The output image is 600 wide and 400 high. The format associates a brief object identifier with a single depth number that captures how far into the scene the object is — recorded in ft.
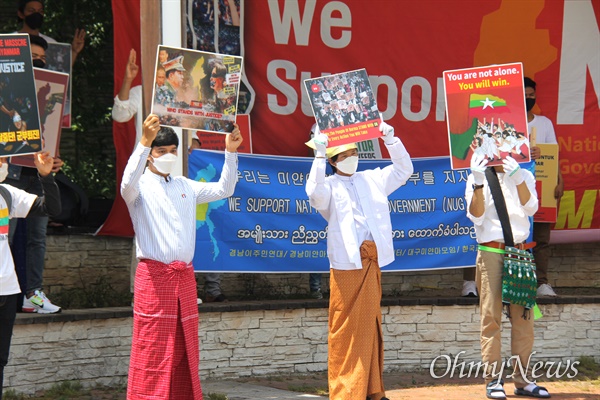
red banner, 34.09
